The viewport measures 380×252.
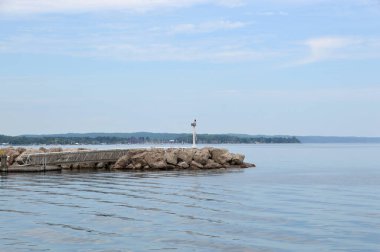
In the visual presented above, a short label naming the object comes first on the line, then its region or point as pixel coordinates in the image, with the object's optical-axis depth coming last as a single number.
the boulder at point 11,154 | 60.46
